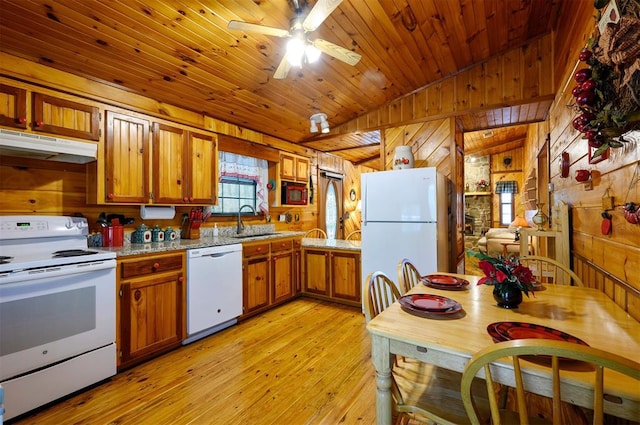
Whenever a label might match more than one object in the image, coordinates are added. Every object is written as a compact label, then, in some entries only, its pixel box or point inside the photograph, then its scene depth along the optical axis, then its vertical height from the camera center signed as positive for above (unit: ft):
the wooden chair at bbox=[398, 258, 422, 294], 6.02 -1.41
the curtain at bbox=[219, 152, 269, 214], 12.14 +2.04
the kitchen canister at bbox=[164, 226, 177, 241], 9.70 -0.62
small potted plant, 4.46 -1.02
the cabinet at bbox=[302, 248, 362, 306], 11.77 -2.57
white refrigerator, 9.27 -0.21
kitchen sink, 11.78 -0.86
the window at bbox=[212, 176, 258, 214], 12.09 +0.95
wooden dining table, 2.72 -1.53
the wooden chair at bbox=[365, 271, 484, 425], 3.80 -2.60
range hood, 6.16 +1.59
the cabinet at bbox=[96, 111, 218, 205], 7.98 +1.65
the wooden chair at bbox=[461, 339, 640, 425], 2.40 -1.39
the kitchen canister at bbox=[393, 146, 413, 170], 11.11 +2.15
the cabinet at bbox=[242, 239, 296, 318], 10.44 -2.33
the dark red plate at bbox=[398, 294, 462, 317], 4.28 -1.44
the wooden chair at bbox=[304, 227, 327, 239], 16.52 -1.16
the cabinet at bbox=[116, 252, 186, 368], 7.19 -2.42
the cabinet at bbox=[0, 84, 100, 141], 6.36 +2.47
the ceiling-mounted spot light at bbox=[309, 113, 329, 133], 11.87 +4.00
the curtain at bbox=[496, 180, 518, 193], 28.14 +2.59
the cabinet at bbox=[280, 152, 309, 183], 14.08 +2.41
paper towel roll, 9.07 +0.13
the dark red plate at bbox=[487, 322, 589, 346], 3.37 -1.47
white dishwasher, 8.68 -2.36
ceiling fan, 5.47 +3.81
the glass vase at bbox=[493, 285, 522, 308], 4.58 -1.34
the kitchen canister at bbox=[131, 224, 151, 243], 9.02 -0.59
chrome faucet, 12.13 -0.39
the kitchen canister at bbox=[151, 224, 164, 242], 9.36 -0.62
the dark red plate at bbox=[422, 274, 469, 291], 5.68 -1.42
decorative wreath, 2.99 +1.67
